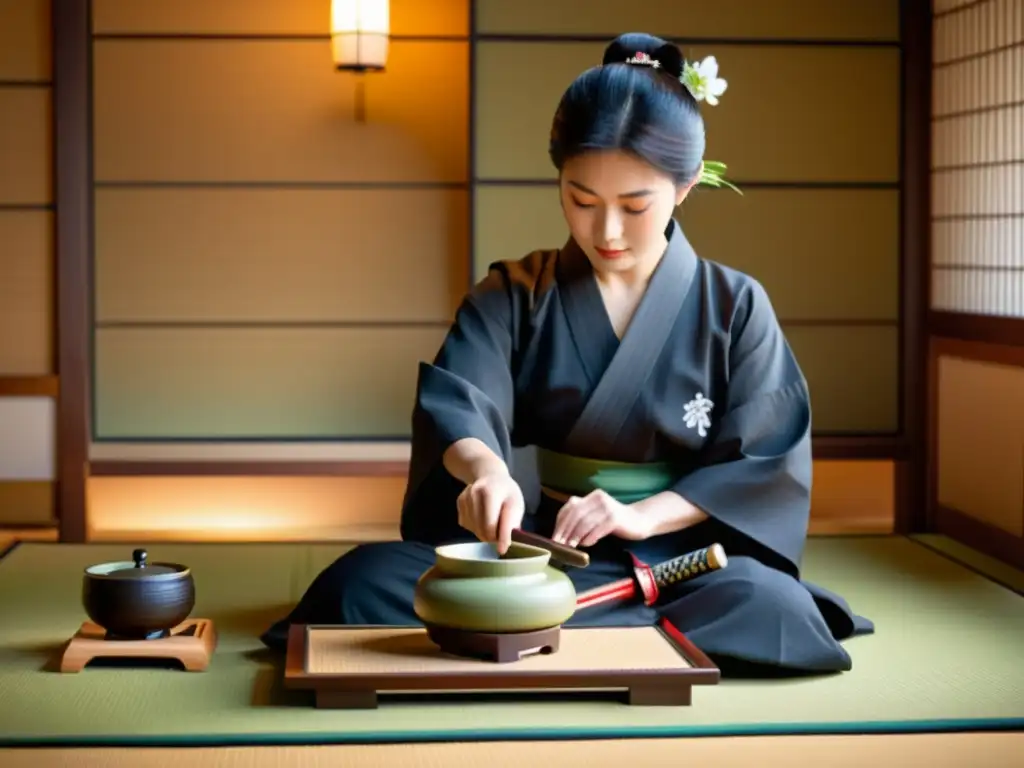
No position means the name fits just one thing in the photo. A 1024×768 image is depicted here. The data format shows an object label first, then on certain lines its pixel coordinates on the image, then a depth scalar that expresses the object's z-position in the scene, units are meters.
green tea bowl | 2.74
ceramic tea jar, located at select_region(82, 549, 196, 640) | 3.02
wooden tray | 2.71
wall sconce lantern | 4.99
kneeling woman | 3.08
